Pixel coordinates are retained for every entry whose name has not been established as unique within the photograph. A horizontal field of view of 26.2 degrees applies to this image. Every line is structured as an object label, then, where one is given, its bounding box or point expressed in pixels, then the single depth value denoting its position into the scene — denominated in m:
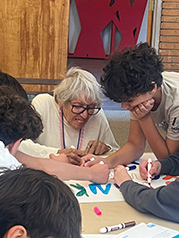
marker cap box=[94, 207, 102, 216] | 1.31
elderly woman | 2.12
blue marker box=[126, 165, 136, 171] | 1.80
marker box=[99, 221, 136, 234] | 1.18
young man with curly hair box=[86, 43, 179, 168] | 1.63
